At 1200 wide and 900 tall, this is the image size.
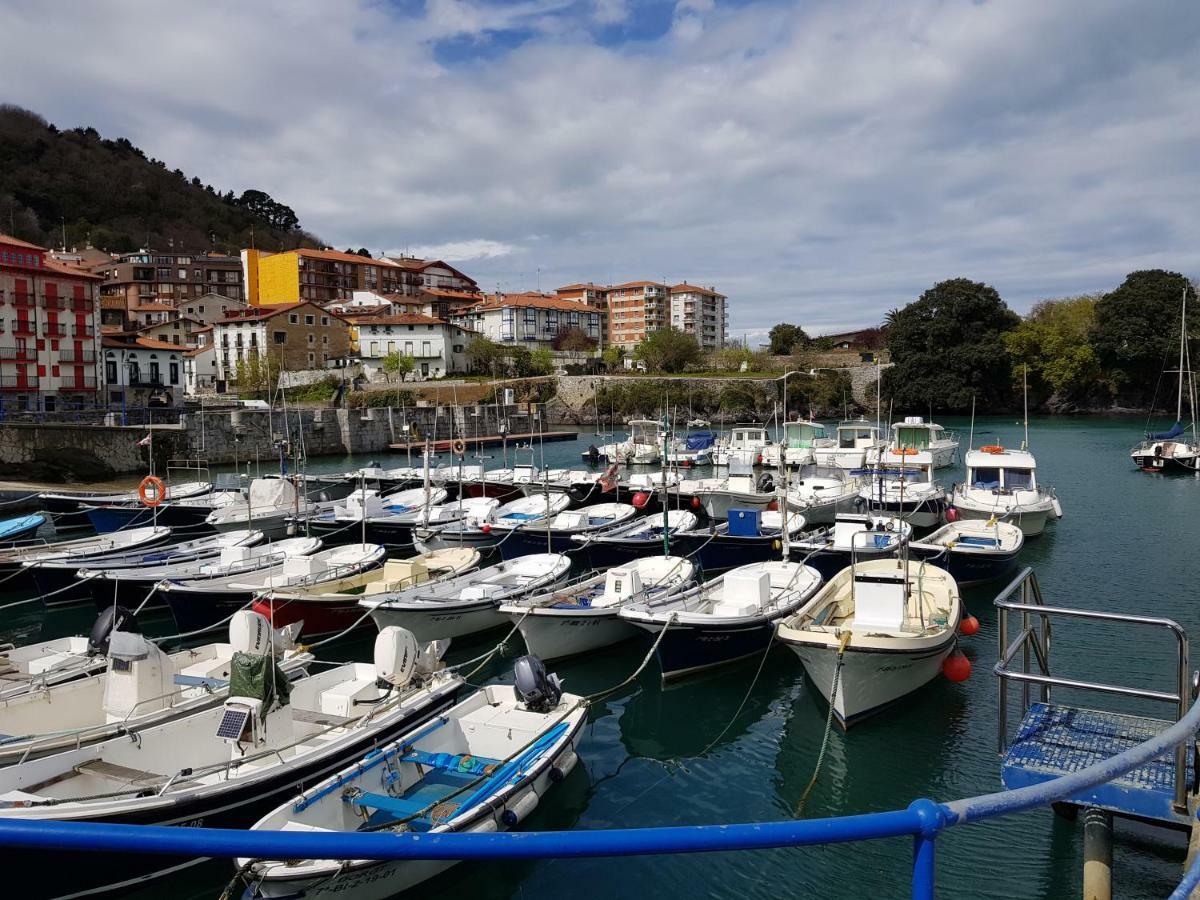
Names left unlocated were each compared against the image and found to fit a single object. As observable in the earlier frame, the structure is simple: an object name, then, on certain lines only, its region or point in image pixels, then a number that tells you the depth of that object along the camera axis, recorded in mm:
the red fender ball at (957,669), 14688
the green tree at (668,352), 101625
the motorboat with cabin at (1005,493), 29266
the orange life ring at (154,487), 26920
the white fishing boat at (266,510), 30156
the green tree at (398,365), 85000
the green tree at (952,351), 91250
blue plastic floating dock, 8172
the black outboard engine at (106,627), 14539
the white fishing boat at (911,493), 30703
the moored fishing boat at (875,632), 13805
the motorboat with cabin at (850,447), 43406
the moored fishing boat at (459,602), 17953
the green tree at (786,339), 115575
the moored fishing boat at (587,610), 17031
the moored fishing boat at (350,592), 18578
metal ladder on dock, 7980
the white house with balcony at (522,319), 106125
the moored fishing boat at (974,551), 22094
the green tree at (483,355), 90562
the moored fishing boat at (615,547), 24516
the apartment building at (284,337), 79562
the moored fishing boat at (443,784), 8859
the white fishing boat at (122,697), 11828
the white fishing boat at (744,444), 45906
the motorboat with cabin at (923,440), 48312
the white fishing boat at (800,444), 44375
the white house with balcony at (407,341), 87688
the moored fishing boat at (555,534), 25875
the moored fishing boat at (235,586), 19250
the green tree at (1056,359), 92562
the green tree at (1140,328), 88062
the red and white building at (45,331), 54100
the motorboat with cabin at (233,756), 9359
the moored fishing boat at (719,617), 16047
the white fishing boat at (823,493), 31555
